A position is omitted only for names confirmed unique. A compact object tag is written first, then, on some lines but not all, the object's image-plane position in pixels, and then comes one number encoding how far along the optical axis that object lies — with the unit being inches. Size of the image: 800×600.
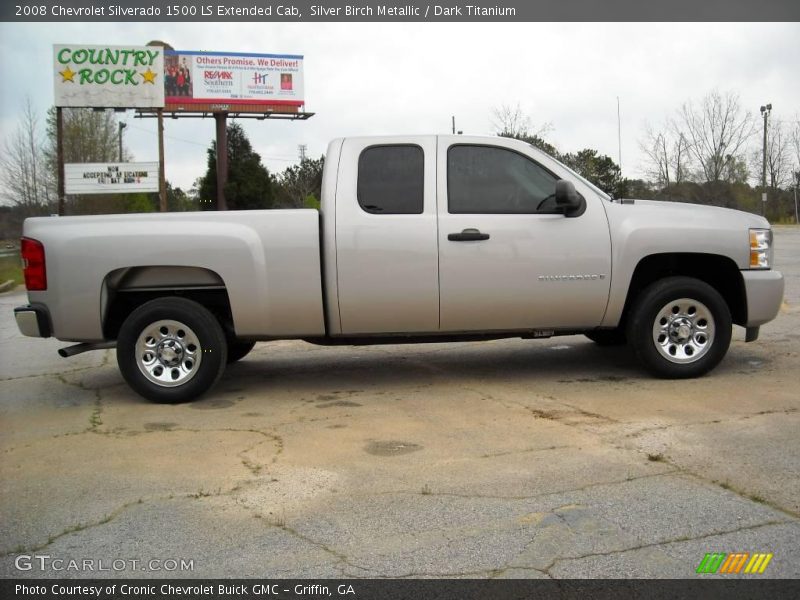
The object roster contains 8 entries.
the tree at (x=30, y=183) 1026.1
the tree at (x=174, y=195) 1328.9
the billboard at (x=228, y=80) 1582.2
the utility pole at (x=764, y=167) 1990.7
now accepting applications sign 1021.8
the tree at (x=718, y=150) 1443.2
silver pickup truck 236.7
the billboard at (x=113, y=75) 1008.9
